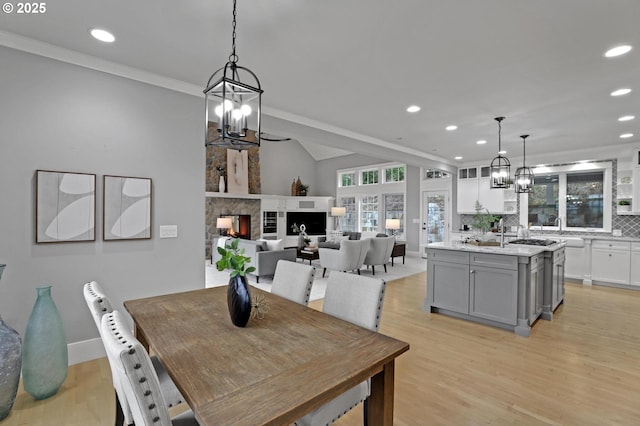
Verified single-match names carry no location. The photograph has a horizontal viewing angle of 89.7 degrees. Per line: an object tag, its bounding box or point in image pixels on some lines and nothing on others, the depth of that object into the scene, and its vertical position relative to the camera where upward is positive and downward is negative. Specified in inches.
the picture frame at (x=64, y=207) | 100.3 +1.3
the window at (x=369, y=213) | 403.2 +1.8
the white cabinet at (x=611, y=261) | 218.4 -30.5
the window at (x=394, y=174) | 379.9 +49.1
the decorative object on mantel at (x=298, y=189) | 437.4 +33.4
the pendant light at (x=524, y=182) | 197.8 +21.0
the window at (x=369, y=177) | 403.3 +47.6
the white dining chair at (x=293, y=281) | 88.7 -19.6
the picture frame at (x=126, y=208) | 111.4 +1.3
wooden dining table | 39.8 -23.1
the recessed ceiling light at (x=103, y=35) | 91.8 +51.4
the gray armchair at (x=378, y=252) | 258.8 -30.2
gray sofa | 232.4 -31.6
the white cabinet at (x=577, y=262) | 234.1 -33.4
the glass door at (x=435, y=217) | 337.1 -1.8
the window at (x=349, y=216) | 425.7 -2.3
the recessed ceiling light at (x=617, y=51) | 98.9 +52.4
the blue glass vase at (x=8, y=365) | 77.7 -38.0
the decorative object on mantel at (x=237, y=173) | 376.2 +47.7
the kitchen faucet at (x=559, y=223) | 258.6 -5.1
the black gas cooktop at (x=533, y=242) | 173.0 -14.1
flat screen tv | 425.1 -10.0
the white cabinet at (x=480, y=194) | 284.0 +20.0
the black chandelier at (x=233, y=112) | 60.0 +19.7
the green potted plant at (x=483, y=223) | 172.4 -3.9
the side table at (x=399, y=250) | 307.9 -33.9
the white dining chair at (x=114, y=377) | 53.0 -31.3
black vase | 63.1 -17.4
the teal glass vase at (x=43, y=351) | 87.0 -38.5
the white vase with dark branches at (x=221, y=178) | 366.4 +39.6
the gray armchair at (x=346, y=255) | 234.5 -31.2
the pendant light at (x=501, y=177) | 181.0 +22.2
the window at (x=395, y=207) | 377.1 +9.1
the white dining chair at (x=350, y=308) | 57.9 -22.5
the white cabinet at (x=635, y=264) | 213.6 -31.0
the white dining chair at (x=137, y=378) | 36.4 -19.3
